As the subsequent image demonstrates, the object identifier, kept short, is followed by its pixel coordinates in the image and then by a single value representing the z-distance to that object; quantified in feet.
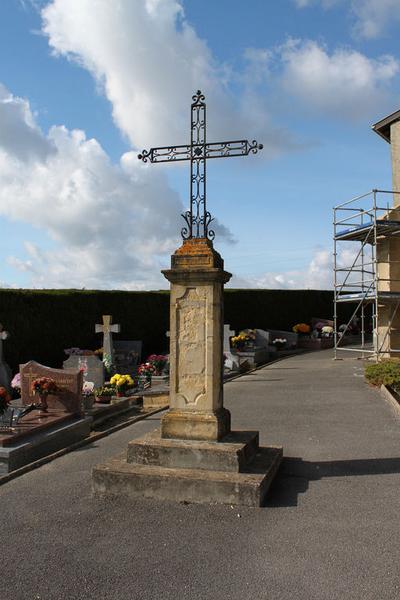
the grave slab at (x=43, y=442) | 20.86
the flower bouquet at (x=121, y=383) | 37.93
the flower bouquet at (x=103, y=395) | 34.99
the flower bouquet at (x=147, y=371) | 44.88
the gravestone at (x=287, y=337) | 75.66
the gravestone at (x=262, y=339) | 65.98
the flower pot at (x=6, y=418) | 23.64
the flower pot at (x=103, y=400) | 34.91
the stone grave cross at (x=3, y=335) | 38.81
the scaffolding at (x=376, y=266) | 49.73
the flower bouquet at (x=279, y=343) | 70.76
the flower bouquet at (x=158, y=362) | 47.24
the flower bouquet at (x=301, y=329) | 81.92
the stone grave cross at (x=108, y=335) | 48.60
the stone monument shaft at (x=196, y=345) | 17.60
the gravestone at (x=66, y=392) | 28.02
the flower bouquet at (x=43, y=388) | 26.89
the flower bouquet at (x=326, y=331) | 80.56
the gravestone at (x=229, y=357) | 50.67
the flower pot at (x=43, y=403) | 27.27
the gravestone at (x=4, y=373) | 38.55
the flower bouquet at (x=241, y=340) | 61.00
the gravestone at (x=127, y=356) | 50.07
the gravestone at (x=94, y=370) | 40.45
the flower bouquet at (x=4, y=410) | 23.70
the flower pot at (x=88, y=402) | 31.77
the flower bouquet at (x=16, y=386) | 37.46
